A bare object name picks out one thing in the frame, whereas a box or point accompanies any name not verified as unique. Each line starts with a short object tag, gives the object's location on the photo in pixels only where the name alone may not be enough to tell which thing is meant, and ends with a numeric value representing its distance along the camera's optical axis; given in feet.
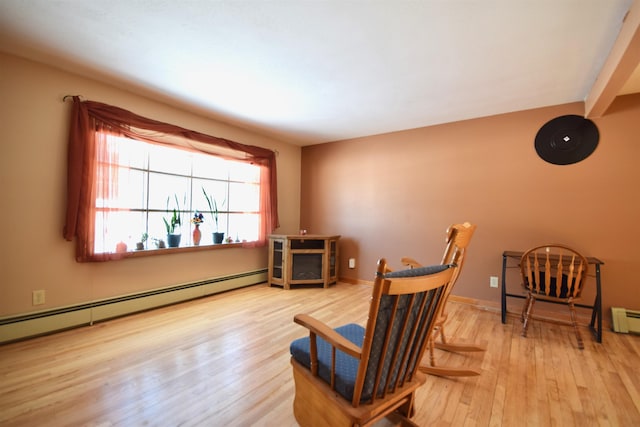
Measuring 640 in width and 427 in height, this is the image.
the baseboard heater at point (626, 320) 8.39
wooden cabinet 13.04
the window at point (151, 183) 8.12
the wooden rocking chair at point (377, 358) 3.18
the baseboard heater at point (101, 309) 7.27
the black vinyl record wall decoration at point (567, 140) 9.31
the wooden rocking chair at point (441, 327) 5.09
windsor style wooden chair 7.71
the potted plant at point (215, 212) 12.04
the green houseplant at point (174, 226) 10.44
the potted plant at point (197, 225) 11.25
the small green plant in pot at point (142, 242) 9.67
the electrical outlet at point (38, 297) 7.52
